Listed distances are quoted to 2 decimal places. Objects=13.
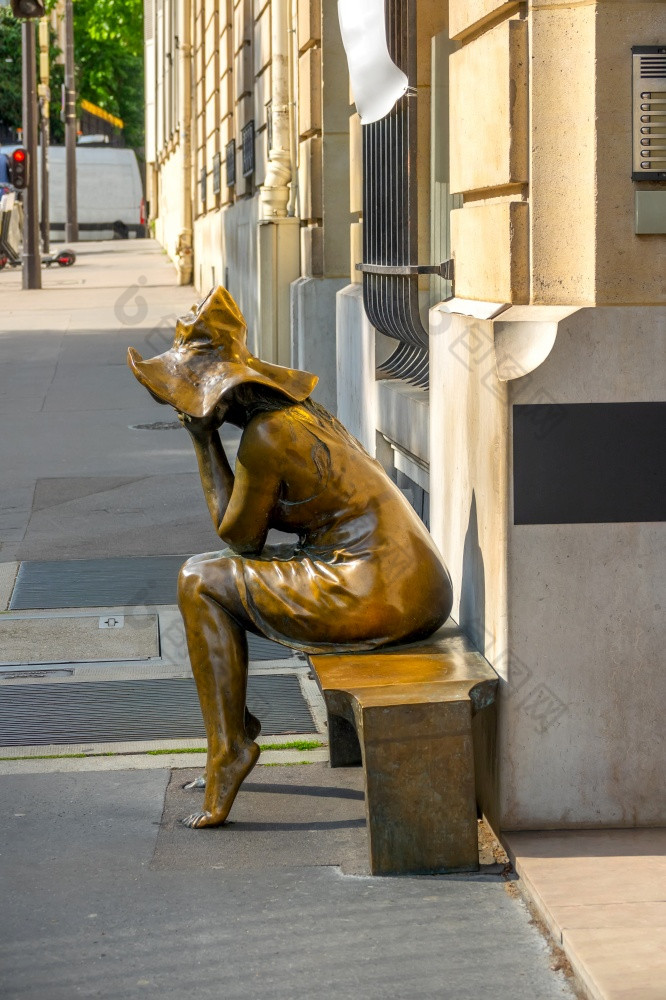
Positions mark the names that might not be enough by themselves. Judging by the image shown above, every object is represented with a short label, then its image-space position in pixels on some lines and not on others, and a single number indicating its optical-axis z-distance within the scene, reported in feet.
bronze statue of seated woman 28.43
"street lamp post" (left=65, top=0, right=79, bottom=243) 324.20
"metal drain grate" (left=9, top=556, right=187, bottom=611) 47.02
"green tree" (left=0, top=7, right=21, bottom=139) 402.69
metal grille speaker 26.84
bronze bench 26.04
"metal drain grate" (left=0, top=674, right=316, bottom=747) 35.04
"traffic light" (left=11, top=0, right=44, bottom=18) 164.97
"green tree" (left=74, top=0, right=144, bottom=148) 380.35
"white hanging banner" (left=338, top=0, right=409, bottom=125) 40.30
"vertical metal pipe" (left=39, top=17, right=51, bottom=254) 287.78
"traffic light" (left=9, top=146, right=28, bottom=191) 194.91
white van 366.06
